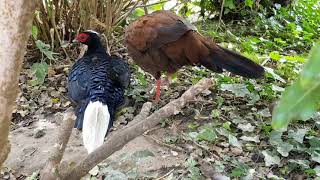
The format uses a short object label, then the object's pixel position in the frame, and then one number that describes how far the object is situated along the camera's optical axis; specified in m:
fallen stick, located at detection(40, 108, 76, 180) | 1.55
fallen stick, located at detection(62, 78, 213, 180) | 1.34
